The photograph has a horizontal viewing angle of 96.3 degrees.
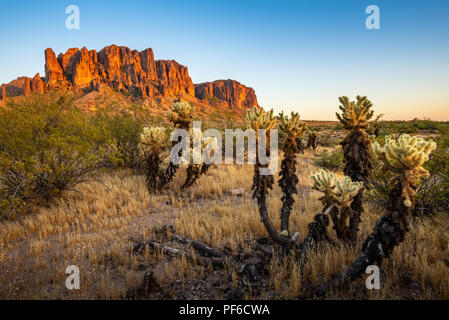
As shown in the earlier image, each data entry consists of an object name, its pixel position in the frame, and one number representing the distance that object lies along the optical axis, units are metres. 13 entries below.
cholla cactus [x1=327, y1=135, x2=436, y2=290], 2.39
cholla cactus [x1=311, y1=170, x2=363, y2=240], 3.27
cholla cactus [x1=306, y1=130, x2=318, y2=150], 19.56
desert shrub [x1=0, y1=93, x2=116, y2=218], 5.94
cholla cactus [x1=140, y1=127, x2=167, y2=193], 7.75
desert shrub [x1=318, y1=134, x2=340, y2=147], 25.55
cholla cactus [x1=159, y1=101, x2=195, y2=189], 7.69
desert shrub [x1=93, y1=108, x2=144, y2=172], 10.85
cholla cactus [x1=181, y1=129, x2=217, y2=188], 8.16
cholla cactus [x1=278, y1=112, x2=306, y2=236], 3.60
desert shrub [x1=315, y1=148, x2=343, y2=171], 11.07
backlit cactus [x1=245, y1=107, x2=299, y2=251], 3.65
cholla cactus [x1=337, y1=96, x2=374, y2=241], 3.46
